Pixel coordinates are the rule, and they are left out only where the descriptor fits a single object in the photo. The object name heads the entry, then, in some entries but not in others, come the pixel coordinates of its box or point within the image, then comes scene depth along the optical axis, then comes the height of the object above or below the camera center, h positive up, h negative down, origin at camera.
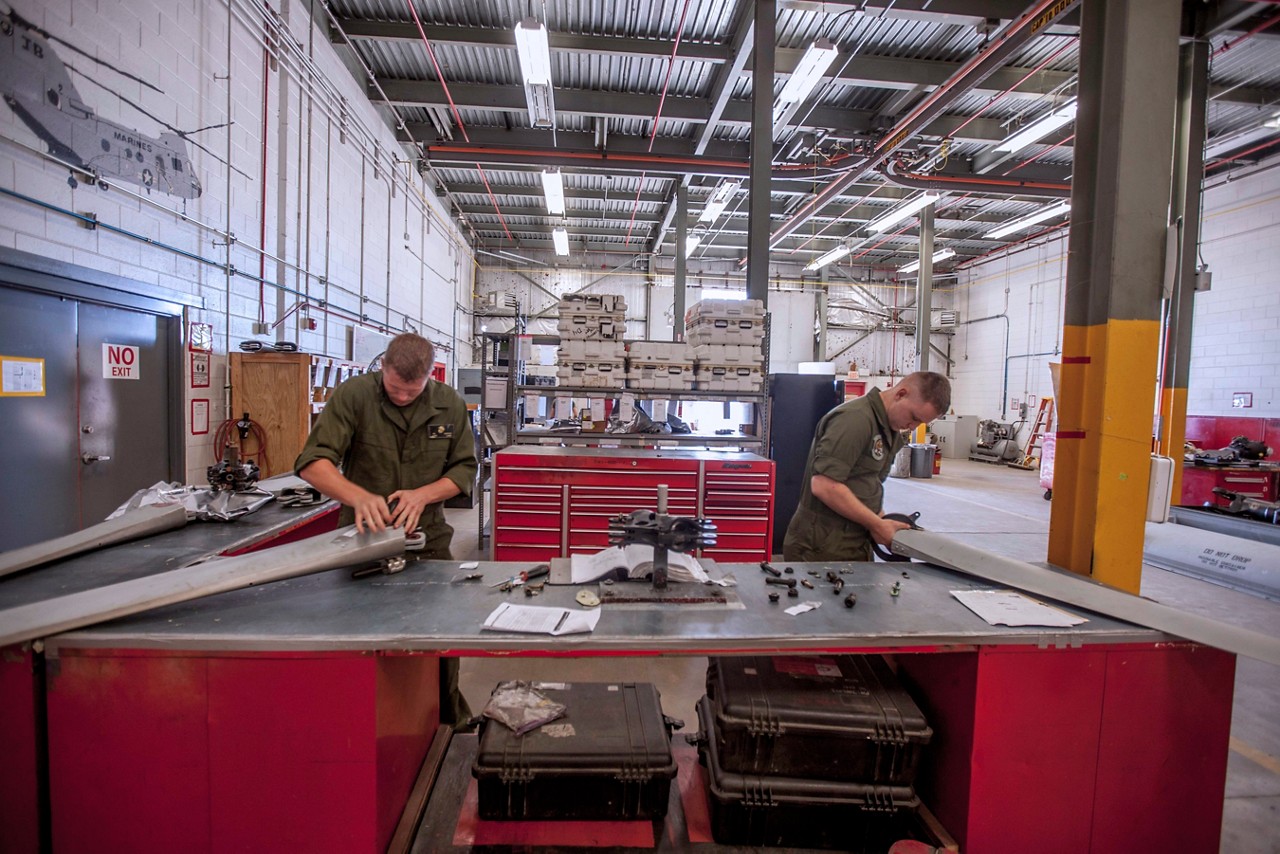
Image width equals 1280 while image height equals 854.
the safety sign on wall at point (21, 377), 2.56 +0.00
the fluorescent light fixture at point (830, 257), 10.80 +3.14
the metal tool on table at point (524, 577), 1.67 -0.60
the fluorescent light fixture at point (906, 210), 8.20 +3.18
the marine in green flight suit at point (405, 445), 2.00 -0.22
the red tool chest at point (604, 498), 3.94 -0.75
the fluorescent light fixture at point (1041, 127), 5.51 +3.17
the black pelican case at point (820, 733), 1.50 -0.93
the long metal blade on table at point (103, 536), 1.65 -0.57
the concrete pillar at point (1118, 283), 2.41 +0.62
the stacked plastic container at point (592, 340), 4.39 +0.47
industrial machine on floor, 11.62 -0.74
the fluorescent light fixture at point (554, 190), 7.34 +2.98
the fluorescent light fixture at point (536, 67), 4.36 +2.95
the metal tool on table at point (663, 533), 1.64 -0.42
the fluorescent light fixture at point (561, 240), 9.90 +3.01
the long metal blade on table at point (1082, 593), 1.36 -0.55
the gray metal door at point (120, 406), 3.03 -0.16
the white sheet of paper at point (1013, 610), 1.47 -0.59
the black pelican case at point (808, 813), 1.51 -1.20
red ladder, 10.59 -0.38
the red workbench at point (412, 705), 1.24 -0.79
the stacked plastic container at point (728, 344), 4.47 +0.49
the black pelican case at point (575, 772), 1.49 -1.06
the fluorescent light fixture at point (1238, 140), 6.64 +3.65
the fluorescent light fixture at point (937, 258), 11.48 +3.35
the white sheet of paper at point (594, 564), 1.74 -0.58
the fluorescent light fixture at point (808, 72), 4.54 +3.08
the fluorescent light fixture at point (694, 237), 10.35 +3.19
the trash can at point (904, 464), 9.75 -1.07
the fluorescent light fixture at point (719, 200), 8.22 +3.27
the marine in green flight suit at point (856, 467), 2.14 -0.26
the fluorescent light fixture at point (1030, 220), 8.66 +3.40
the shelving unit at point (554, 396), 4.58 -0.18
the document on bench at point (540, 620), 1.36 -0.60
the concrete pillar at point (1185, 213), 4.78 +1.96
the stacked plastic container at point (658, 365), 4.50 +0.28
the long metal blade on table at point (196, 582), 1.21 -0.53
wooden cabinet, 3.99 -0.13
